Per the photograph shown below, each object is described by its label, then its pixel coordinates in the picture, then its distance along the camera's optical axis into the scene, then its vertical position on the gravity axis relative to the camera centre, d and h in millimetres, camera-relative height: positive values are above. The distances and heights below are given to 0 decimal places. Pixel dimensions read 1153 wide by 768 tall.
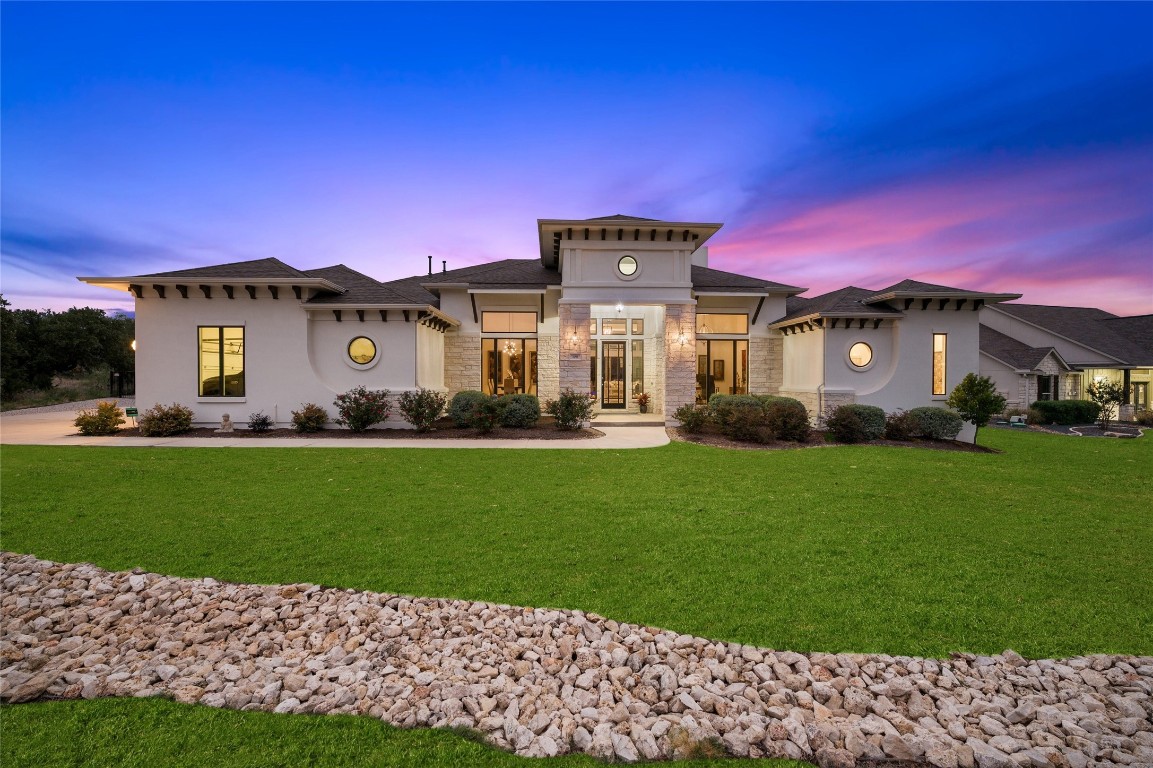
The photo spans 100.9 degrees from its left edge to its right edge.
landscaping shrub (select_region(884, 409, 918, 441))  13469 -1240
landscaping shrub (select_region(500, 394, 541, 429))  14516 -914
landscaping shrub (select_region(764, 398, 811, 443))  12750 -1043
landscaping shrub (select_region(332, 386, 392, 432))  13891 -755
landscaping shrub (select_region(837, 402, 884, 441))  13328 -1011
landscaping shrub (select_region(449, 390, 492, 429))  14016 -740
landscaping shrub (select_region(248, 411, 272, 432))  14039 -1232
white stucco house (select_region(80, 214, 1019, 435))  14469 +1696
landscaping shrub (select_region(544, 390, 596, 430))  14195 -816
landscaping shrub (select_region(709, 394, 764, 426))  13025 -716
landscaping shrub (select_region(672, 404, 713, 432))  13805 -1020
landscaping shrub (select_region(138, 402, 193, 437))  13250 -1104
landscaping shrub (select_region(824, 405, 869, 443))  12977 -1176
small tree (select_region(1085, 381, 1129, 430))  19797 -535
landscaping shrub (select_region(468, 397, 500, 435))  13519 -951
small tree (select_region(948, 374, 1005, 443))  13008 -486
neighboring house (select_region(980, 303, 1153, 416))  22503 +1405
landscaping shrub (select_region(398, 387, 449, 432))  14000 -785
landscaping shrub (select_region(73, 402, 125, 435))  13430 -1126
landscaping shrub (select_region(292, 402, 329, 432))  13891 -1080
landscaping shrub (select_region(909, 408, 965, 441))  13477 -1134
